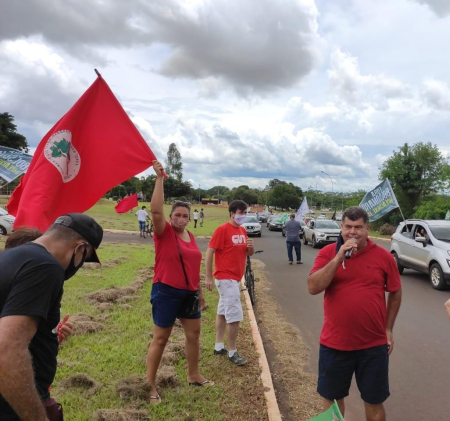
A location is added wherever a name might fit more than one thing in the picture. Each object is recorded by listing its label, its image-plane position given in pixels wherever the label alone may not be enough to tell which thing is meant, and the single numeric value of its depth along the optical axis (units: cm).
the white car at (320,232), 2050
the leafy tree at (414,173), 3931
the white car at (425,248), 976
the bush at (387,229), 3750
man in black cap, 151
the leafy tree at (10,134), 5128
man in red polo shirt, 294
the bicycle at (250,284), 825
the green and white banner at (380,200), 1371
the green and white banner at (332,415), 186
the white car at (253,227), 2818
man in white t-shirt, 2347
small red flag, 1261
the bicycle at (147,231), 2471
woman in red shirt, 381
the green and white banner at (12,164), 1232
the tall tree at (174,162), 11262
